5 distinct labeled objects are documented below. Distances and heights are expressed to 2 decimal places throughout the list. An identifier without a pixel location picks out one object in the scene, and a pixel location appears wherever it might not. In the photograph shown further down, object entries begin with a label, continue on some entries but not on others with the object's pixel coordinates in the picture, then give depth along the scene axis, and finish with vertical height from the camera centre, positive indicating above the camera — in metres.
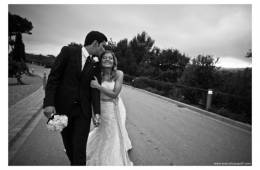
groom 2.10 -0.09
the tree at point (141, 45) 37.25 +9.25
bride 2.85 -0.86
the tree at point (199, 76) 11.21 +0.55
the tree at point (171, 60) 32.58 +4.86
